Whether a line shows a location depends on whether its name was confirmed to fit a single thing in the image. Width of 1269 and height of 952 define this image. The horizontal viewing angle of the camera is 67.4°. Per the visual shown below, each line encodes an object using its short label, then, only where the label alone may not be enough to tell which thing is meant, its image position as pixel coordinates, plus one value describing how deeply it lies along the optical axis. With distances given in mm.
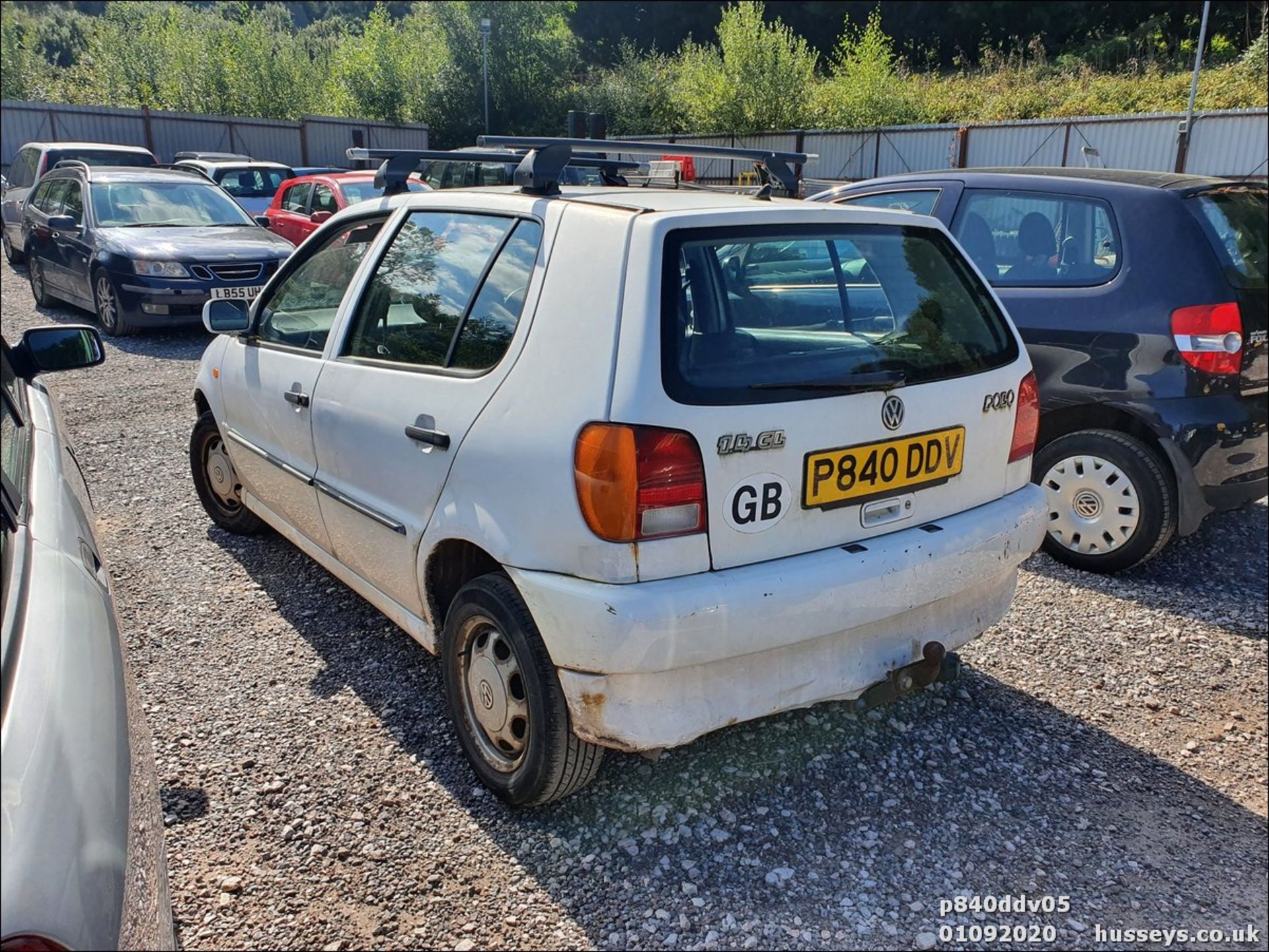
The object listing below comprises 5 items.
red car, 12523
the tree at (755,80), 31859
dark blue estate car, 9320
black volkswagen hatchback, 4227
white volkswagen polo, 2354
